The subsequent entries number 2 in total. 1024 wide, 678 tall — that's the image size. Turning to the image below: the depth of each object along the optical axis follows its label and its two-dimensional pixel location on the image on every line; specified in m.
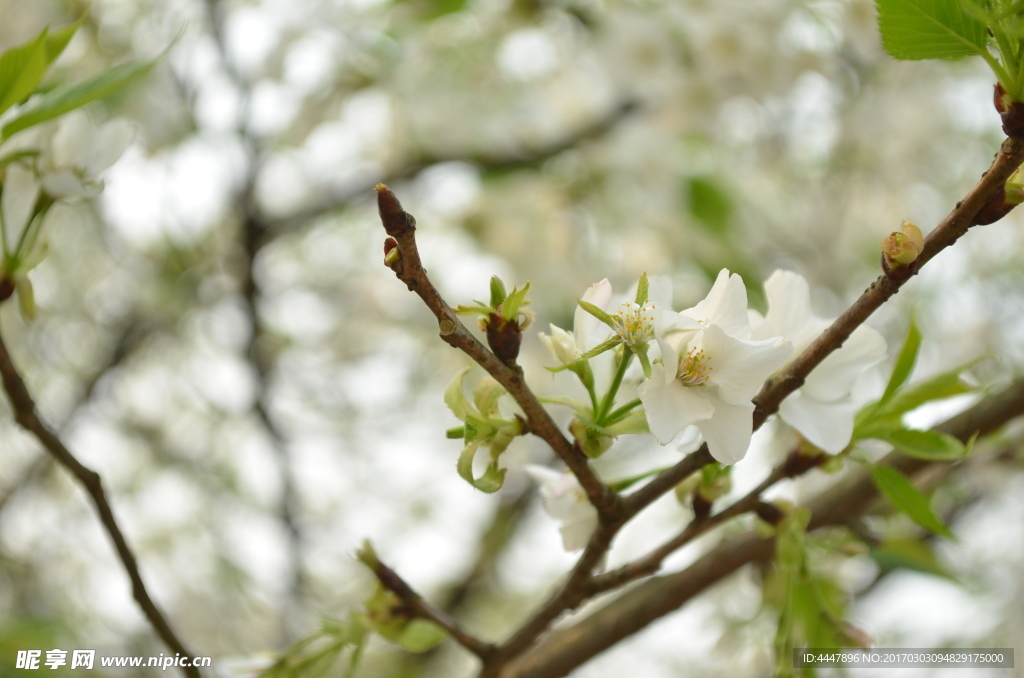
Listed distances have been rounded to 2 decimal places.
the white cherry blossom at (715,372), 0.89
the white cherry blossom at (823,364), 0.91
